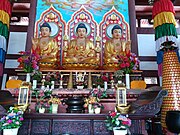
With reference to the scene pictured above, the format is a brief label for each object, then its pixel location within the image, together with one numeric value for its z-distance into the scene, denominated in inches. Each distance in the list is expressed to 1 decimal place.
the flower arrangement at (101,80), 138.2
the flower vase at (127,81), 130.3
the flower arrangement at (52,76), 134.7
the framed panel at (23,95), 90.5
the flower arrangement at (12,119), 71.3
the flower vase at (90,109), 90.4
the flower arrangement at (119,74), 127.1
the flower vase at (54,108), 91.1
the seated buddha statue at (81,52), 168.6
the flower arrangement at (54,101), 91.5
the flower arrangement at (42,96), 91.8
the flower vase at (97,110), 89.1
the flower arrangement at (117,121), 73.3
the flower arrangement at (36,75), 128.9
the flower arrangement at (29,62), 126.5
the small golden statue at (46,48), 170.6
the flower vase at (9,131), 70.3
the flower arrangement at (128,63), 129.7
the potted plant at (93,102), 90.3
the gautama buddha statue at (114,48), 175.4
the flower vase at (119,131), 72.0
